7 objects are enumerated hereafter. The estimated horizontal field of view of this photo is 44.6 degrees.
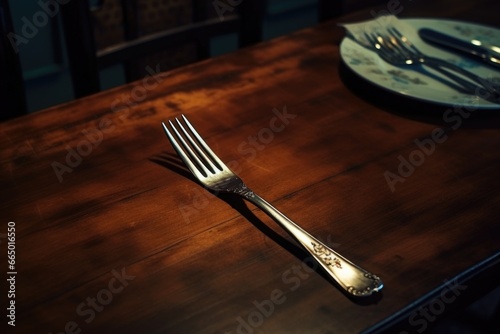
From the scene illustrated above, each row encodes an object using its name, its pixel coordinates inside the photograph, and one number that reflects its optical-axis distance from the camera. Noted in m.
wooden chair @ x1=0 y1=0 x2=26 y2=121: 0.75
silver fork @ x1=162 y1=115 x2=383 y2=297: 0.47
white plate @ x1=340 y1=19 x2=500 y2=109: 0.71
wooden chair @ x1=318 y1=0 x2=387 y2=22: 1.07
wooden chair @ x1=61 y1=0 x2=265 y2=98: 0.83
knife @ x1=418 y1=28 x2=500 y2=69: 0.81
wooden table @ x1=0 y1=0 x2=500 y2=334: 0.46
